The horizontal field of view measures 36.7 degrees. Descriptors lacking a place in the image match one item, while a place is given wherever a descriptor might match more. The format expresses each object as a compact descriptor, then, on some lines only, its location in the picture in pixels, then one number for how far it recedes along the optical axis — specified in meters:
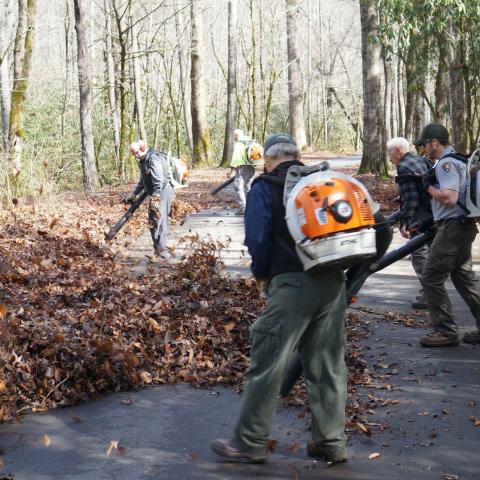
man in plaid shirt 7.74
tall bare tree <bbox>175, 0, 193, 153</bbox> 36.50
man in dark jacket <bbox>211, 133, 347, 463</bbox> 4.41
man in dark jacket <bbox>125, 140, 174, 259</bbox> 12.12
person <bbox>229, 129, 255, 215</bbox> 16.28
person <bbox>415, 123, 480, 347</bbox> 6.75
